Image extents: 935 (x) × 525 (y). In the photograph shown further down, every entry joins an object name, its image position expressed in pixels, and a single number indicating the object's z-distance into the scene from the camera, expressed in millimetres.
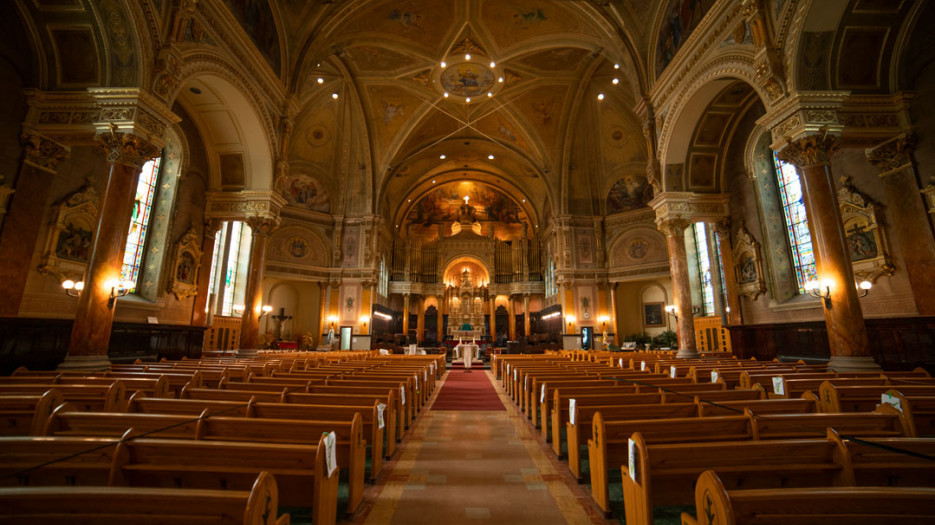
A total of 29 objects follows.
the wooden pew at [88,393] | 3721
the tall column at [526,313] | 31584
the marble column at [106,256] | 6766
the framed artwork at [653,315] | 22266
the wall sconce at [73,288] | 8797
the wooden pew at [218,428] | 2654
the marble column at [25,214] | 7794
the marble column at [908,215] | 8312
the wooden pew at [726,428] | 2799
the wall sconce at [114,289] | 7113
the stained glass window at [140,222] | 11906
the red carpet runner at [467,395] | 7906
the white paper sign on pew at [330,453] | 2240
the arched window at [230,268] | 16234
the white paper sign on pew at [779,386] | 4590
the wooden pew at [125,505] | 1371
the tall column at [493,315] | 33353
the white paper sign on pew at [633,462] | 2256
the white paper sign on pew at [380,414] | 3577
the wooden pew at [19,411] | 3000
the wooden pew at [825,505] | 1406
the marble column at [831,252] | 7102
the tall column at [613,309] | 22203
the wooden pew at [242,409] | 3338
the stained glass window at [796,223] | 11859
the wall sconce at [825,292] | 7426
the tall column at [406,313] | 31359
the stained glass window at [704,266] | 16406
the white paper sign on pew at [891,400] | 2830
